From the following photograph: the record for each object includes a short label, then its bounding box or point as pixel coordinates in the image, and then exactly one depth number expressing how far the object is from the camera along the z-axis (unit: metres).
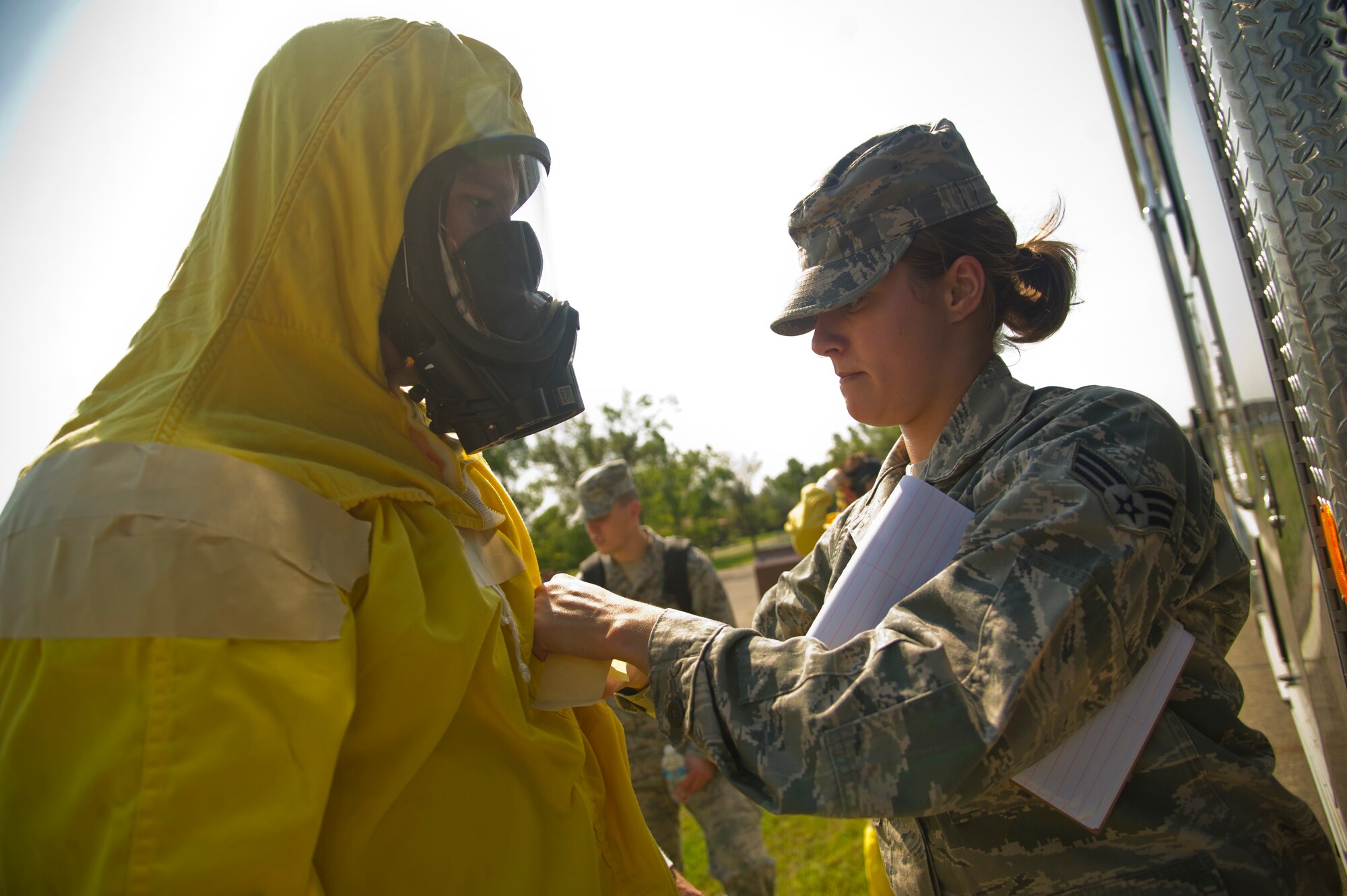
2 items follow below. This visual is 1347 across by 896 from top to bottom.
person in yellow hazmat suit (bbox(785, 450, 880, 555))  5.65
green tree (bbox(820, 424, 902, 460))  29.27
